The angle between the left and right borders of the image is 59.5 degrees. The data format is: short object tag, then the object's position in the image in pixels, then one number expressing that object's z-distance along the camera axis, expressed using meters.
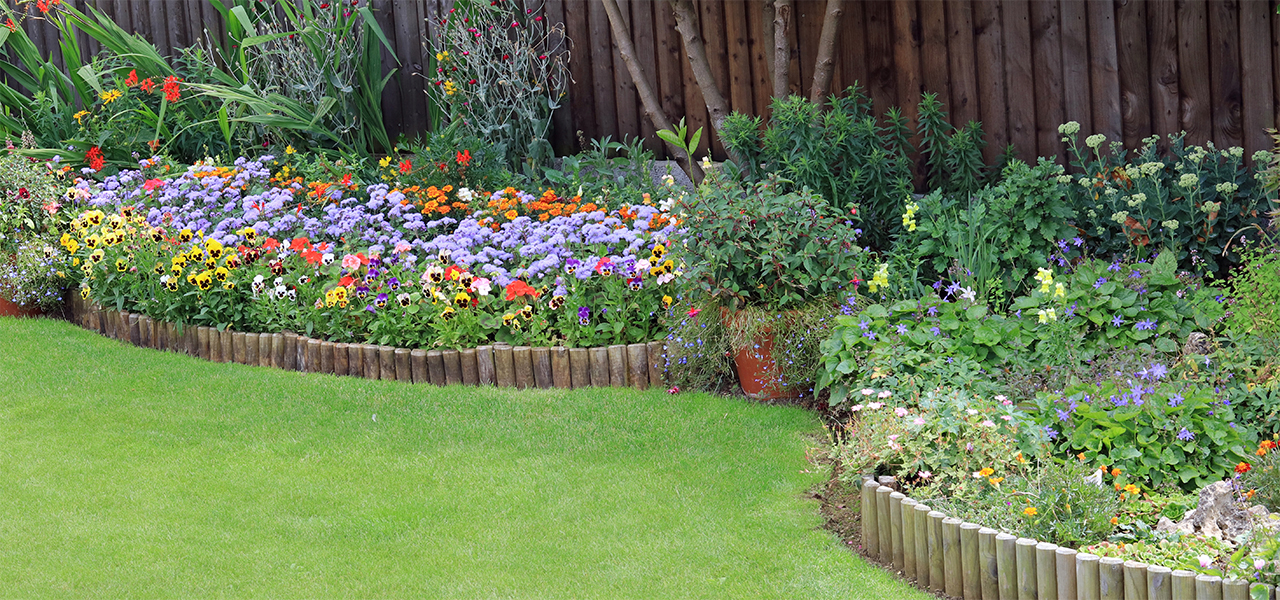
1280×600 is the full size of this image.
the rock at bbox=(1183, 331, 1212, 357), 3.77
